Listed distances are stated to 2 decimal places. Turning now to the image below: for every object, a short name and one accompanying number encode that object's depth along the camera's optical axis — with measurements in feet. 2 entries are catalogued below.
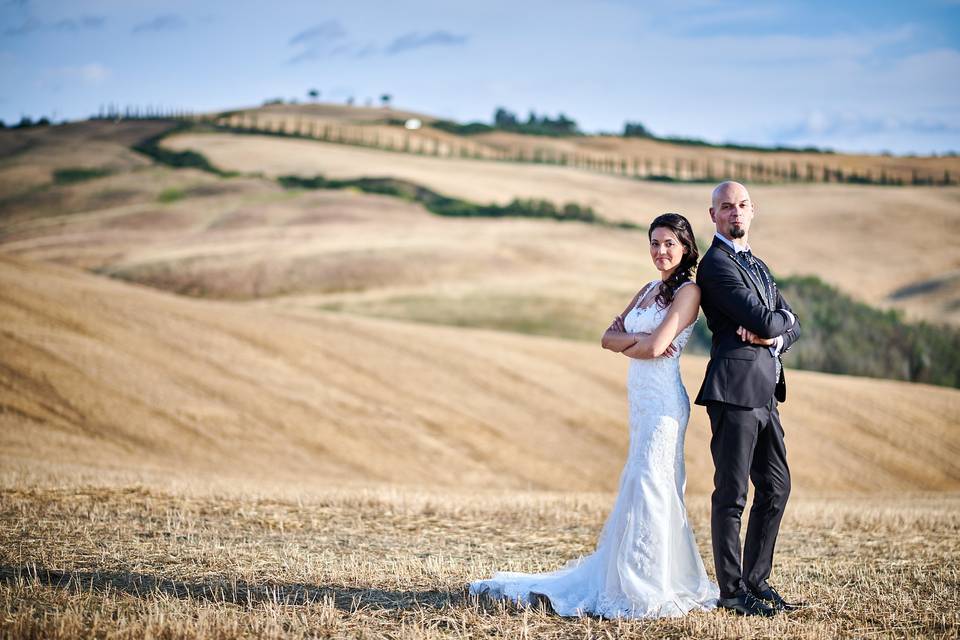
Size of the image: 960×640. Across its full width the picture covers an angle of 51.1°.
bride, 26.05
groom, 25.89
